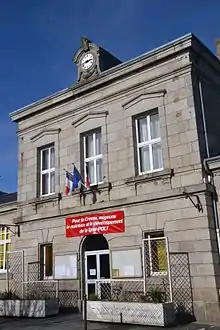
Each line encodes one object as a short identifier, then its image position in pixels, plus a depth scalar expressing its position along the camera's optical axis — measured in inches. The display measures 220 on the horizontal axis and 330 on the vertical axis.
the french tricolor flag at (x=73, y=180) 580.4
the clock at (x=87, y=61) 631.8
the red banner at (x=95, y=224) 534.6
